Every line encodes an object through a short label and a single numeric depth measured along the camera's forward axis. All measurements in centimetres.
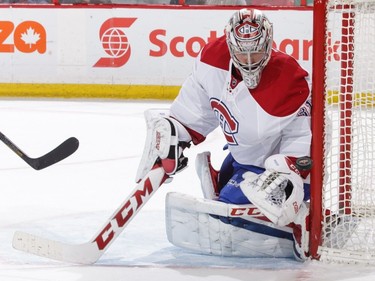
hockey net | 516
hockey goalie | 515
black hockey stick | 579
